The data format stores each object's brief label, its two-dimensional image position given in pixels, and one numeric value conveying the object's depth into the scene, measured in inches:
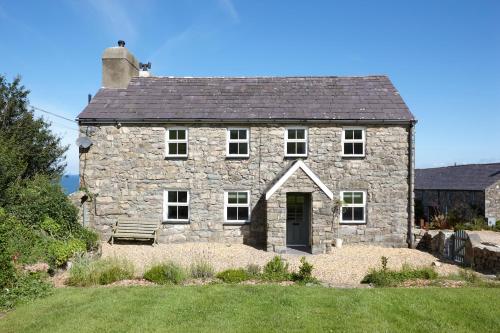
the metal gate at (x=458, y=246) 541.0
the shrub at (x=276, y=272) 398.0
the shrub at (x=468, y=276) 390.0
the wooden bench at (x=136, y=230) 647.1
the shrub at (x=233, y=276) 390.0
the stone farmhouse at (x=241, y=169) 664.4
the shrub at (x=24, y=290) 323.0
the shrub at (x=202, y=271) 409.4
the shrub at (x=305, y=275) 390.3
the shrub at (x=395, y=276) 386.0
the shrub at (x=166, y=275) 388.8
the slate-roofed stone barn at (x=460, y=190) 971.3
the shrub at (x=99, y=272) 387.5
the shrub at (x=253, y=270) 407.5
